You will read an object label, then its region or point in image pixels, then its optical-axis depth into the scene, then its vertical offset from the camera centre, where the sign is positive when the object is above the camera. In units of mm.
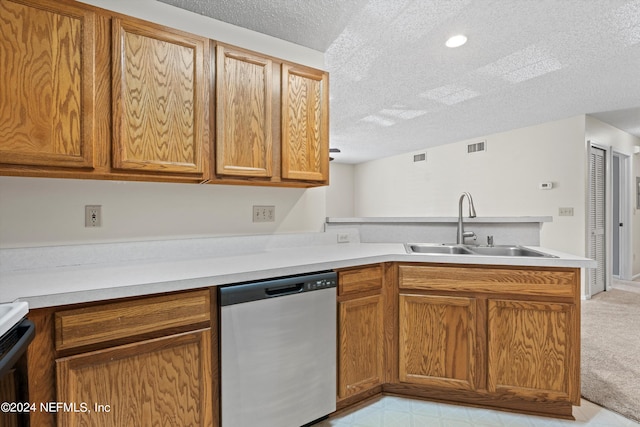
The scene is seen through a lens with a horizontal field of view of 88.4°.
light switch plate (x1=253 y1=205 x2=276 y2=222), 2266 -9
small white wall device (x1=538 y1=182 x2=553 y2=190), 4461 +354
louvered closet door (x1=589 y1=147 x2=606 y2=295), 4285 -62
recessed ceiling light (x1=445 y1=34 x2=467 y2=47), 2381 +1262
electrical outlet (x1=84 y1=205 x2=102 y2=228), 1729 -21
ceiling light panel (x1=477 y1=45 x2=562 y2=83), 2633 +1258
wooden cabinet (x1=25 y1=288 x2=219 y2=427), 1113 -558
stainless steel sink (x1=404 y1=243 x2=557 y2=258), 2250 -264
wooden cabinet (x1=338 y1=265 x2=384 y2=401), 1793 -672
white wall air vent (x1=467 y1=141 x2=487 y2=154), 5312 +1063
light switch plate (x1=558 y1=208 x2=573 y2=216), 4270 -3
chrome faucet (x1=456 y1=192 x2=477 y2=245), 2396 -157
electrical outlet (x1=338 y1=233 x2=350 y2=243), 2574 -206
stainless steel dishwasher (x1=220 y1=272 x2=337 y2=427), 1430 -653
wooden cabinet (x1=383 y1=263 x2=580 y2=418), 1759 -698
